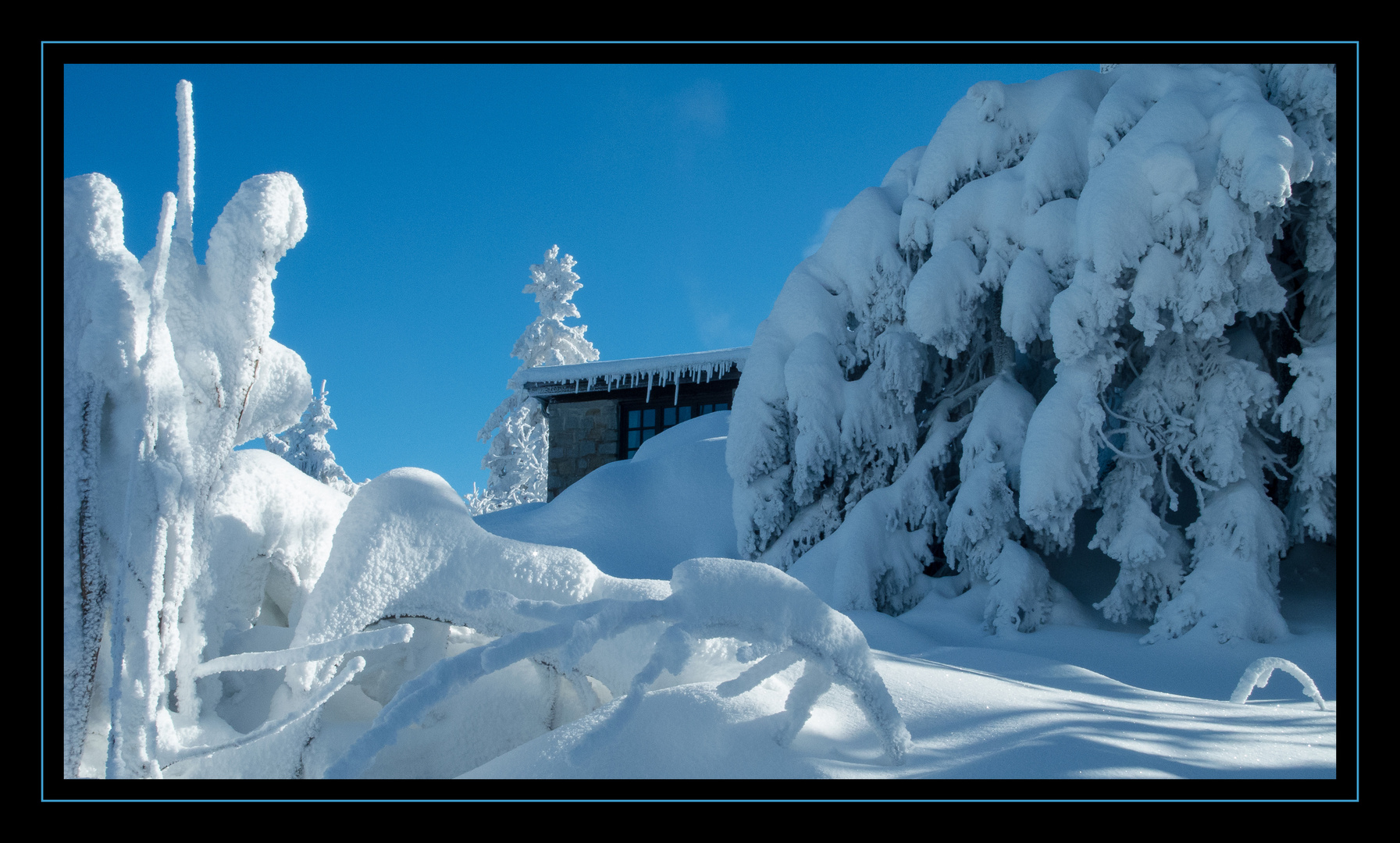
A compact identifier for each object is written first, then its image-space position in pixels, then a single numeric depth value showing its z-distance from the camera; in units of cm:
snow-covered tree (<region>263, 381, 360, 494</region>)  2017
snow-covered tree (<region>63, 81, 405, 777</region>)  170
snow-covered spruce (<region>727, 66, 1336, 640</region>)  509
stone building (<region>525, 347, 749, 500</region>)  1116
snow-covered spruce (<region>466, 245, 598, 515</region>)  1903
